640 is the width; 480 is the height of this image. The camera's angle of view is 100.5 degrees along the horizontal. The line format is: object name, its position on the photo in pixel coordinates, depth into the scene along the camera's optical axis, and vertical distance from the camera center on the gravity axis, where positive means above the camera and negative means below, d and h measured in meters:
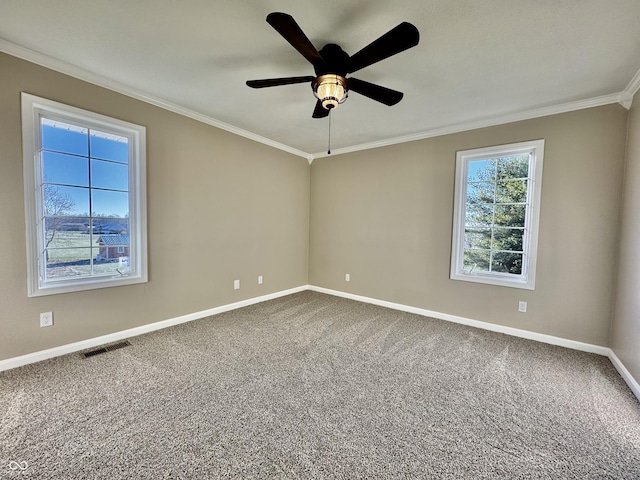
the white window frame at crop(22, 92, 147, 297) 2.17 +0.25
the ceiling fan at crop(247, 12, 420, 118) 1.38 +1.02
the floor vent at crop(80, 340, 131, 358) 2.41 -1.21
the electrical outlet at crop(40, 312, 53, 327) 2.28 -0.85
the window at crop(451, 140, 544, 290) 2.95 +0.19
